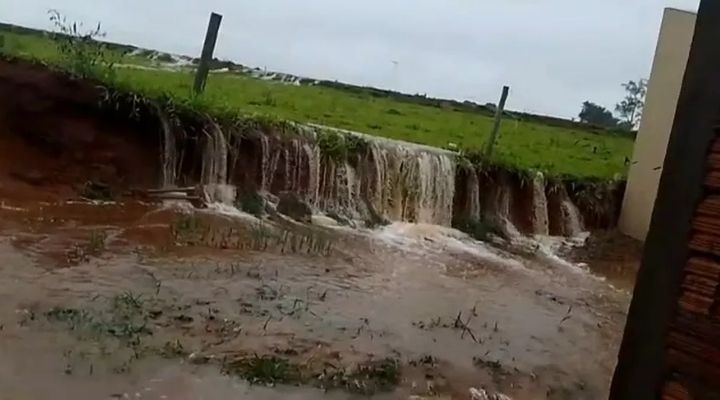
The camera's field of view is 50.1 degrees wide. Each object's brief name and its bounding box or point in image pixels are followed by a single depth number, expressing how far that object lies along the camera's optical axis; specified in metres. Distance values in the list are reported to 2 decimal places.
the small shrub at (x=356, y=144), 9.73
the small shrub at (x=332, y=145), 9.48
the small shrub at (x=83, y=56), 8.14
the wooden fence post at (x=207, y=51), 9.08
